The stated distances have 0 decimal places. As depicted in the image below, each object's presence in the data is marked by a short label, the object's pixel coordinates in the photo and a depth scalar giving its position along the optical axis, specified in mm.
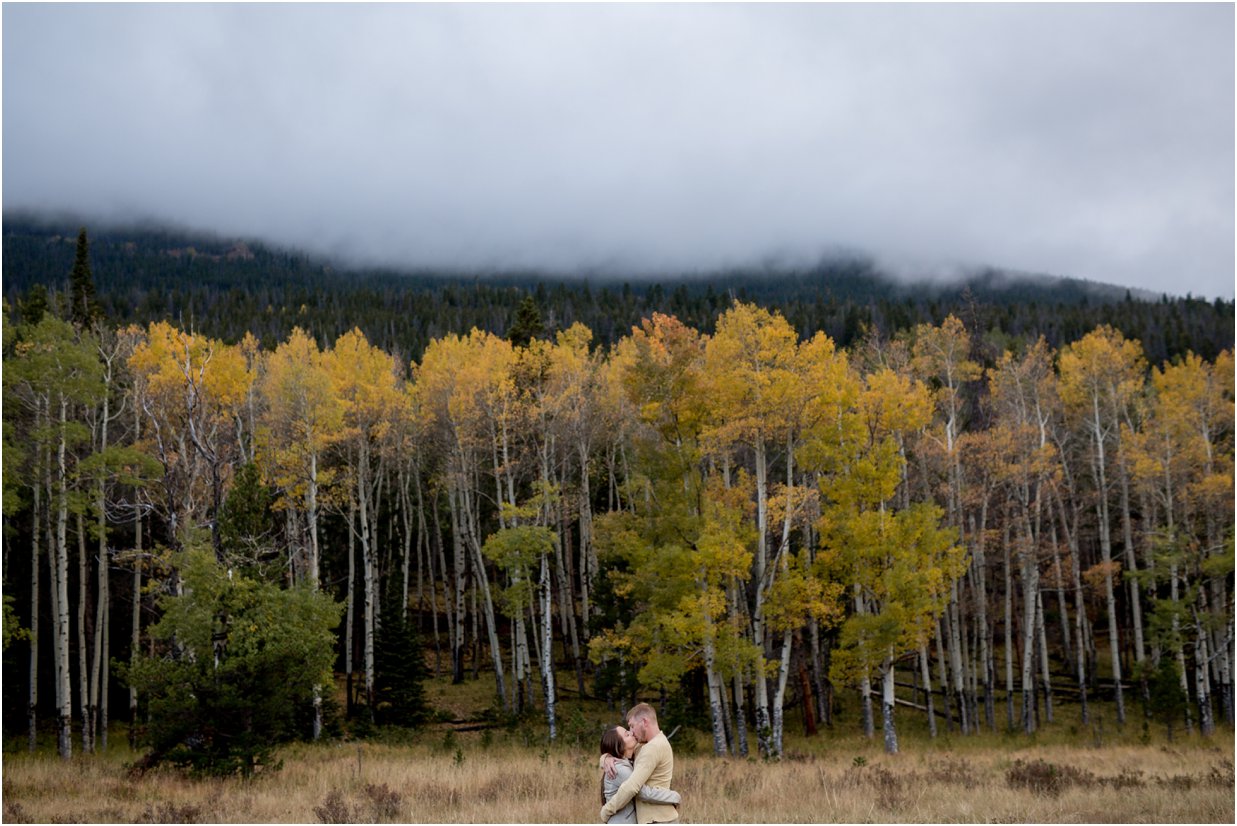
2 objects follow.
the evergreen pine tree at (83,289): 33656
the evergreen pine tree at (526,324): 36875
